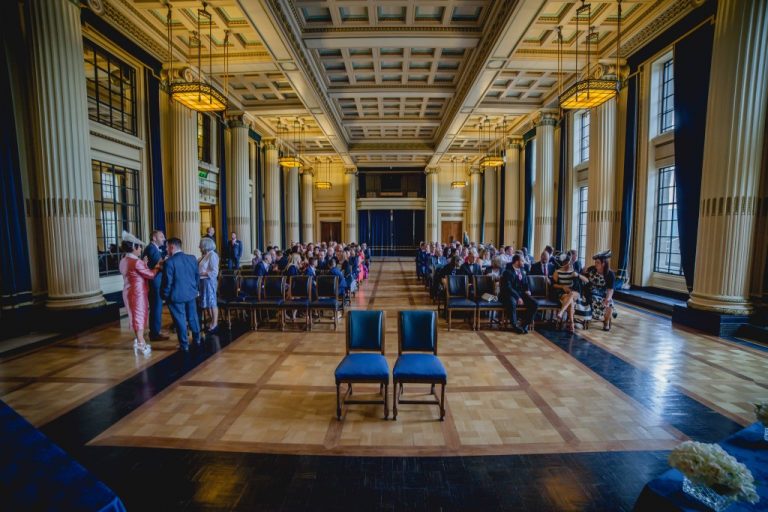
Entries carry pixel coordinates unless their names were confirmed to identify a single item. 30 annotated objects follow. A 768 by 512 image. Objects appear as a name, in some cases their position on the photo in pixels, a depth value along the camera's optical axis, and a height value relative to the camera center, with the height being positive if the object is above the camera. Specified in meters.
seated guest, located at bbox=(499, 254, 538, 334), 6.49 -1.30
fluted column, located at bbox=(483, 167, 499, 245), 19.94 +1.13
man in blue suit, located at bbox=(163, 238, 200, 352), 5.08 -0.86
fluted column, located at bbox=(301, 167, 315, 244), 21.64 +1.31
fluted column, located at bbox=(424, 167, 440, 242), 22.02 +1.25
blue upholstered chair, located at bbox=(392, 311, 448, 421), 3.32 -1.32
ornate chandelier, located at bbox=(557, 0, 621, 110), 6.32 +2.41
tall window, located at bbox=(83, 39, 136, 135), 7.32 +2.96
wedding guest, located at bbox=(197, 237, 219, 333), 6.12 -0.83
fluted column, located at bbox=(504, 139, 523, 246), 15.86 +1.55
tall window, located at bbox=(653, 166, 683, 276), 8.10 -0.07
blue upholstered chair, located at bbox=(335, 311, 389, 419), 3.35 -1.32
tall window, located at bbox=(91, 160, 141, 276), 7.59 +0.43
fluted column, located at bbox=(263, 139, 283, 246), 16.05 +1.47
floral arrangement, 1.44 -1.00
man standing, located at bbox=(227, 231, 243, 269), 11.17 -0.83
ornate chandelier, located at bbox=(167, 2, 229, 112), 6.29 +2.35
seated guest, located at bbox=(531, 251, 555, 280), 7.37 -0.86
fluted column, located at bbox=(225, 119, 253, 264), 12.45 +1.63
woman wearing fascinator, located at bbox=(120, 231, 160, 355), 5.12 -0.89
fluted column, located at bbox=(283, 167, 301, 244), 19.30 +1.29
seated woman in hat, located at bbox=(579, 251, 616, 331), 6.38 -1.07
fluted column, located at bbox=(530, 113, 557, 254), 12.44 +1.53
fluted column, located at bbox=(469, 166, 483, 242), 22.12 +1.51
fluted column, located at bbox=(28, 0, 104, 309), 5.71 +1.23
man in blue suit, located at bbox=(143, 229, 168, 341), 5.66 -0.99
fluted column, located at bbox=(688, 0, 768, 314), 5.52 +1.20
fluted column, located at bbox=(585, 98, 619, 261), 8.78 +1.19
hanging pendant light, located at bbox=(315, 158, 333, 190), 18.80 +3.02
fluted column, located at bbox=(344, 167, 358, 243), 21.91 +1.31
